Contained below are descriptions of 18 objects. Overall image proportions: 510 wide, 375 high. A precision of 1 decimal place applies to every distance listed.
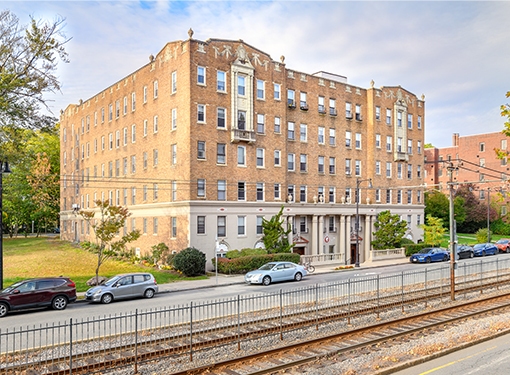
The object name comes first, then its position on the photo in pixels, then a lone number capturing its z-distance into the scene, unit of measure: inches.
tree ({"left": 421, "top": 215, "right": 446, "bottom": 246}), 2037.4
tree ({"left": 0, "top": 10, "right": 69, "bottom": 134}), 837.2
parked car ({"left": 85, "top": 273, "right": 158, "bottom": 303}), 920.9
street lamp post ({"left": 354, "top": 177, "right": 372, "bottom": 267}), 1641.2
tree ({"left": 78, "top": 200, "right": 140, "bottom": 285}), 1141.1
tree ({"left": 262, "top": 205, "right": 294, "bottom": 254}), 1526.8
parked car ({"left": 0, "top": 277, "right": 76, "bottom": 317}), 794.8
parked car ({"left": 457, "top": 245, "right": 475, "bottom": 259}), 1832.4
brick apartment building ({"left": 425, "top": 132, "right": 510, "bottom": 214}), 3506.4
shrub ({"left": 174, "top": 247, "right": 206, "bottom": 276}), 1288.1
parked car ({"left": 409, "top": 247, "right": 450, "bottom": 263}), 1713.6
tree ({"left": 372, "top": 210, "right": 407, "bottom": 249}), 1940.2
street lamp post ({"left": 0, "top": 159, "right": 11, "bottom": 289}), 931.8
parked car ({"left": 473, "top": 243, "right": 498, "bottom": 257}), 1950.7
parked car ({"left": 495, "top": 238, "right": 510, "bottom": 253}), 2126.0
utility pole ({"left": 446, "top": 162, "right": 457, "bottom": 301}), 882.1
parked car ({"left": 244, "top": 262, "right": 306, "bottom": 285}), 1144.2
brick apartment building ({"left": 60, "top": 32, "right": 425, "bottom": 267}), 1487.5
